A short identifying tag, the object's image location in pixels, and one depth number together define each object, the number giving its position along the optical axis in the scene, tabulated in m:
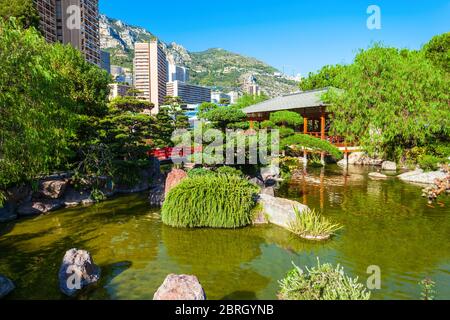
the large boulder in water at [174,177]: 13.63
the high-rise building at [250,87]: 180.98
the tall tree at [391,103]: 21.02
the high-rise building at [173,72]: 191.25
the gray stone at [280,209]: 11.45
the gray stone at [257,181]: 15.31
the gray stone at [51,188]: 14.21
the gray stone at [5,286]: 7.06
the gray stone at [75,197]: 14.91
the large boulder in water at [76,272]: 7.25
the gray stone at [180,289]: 5.66
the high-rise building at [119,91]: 102.93
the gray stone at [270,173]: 18.56
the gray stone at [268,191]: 15.07
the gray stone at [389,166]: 25.09
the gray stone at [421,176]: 19.50
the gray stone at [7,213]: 12.70
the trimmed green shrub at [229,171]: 13.71
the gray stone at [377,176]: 21.58
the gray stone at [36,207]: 13.38
